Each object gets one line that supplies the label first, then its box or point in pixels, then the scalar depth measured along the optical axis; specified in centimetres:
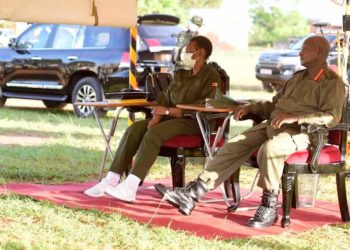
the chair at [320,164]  766
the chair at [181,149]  855
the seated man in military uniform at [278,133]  761
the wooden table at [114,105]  895
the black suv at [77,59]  1716
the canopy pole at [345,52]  1060
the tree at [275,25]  6295
